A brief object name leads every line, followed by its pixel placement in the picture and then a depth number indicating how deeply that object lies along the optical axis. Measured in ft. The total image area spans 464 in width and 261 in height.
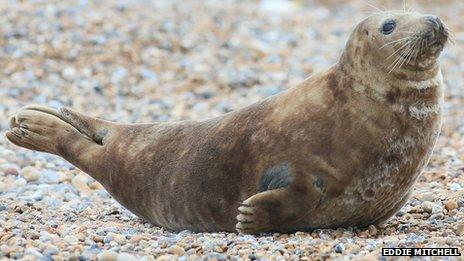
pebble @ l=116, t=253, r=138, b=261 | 32.24
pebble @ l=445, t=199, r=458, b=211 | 41.19
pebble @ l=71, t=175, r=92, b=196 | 51.85
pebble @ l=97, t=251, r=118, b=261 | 32.32
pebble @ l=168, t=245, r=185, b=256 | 34.17
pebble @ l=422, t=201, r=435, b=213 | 41.78
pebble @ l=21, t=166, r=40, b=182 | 53.11
